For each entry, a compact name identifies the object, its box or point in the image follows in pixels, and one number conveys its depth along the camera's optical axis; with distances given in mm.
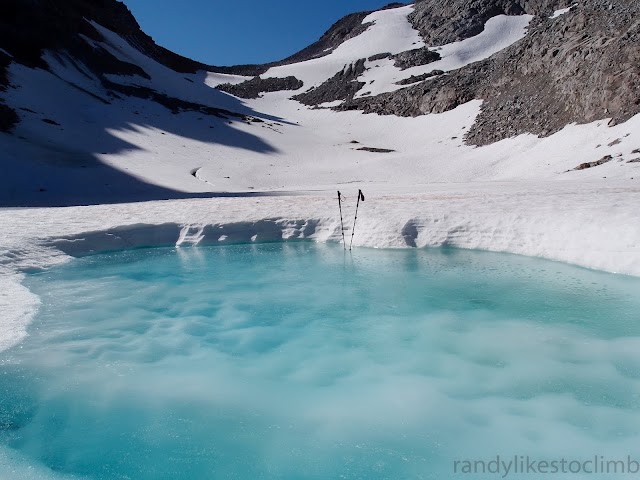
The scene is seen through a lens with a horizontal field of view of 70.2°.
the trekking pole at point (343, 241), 12781
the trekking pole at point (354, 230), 12755
